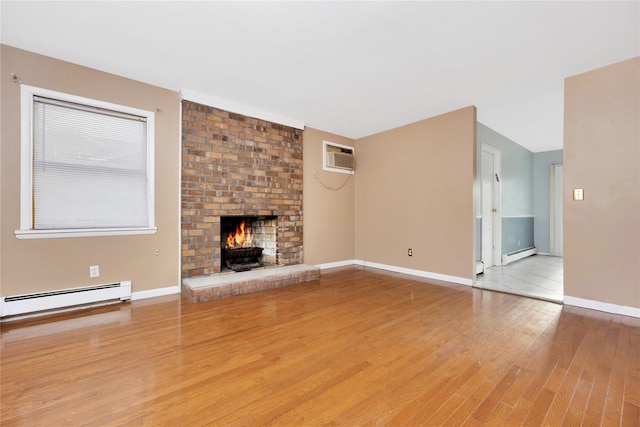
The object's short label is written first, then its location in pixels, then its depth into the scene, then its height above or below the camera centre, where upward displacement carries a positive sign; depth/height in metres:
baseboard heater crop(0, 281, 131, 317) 2.52 -0.85
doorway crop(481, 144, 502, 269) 4.83 +0.13
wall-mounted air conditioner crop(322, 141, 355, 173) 5.04 +1.07
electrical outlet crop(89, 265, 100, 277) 2.89 -0.61
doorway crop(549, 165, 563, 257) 6.39 +0.10
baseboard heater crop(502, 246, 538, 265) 5.38 -0.89
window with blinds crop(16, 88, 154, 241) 2.67 +0.52
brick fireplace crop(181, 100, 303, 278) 3.54 +0.49
